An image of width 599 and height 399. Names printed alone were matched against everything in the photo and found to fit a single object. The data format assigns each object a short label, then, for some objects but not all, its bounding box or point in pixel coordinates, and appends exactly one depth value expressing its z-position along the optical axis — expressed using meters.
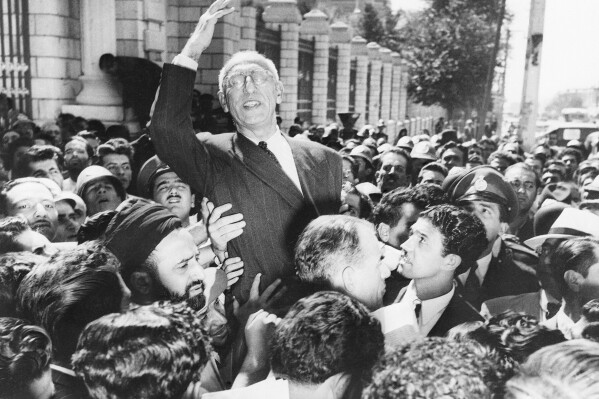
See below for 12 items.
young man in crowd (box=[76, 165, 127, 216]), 3.73
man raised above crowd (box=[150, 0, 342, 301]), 2.23
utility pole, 8.38
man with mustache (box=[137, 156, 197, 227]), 3.51
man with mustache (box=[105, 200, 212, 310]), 2.03
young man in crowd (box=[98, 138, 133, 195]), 4.73
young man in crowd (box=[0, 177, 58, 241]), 3.09
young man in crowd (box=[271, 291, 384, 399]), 1.47
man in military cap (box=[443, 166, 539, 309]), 2.65
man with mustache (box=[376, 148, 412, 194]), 5.17
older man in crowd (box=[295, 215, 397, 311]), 1.90
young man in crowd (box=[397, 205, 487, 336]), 2.16
